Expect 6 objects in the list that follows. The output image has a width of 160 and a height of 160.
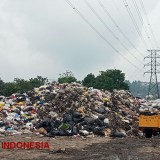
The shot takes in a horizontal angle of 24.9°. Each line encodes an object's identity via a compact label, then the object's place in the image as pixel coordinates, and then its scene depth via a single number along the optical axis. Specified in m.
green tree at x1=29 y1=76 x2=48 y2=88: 70.54
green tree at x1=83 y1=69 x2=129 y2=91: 72.93
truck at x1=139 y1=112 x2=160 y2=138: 19.84
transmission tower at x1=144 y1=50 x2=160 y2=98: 53.28
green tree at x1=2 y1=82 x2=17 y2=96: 58.00
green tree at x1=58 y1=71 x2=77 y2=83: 65.16
